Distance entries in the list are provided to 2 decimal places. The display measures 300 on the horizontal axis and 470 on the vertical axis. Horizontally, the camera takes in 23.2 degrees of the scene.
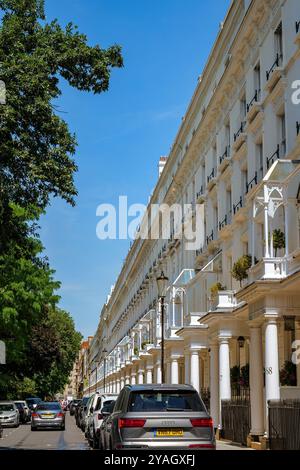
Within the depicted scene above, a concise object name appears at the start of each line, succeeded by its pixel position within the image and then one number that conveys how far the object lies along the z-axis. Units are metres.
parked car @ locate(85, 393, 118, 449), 22.73
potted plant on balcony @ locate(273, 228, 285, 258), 21.27
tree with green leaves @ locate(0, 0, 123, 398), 17.61
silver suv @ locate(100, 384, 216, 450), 12.55
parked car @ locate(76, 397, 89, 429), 39.78
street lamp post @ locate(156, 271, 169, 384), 28.14
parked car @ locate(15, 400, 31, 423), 50.75
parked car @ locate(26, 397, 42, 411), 62.97
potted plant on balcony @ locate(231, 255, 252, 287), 24.69
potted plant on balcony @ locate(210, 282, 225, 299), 29.72
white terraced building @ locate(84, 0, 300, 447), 21.12
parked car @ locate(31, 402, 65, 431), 37.66
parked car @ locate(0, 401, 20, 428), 41.06
